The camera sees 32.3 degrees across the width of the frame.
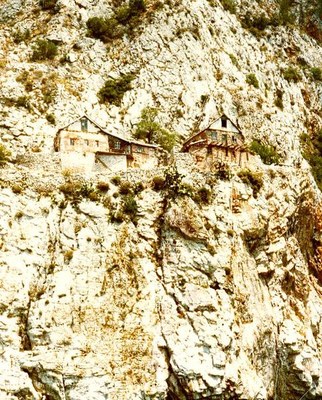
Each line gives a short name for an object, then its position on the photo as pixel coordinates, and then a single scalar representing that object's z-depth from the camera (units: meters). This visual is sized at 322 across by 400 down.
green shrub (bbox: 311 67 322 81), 93.88
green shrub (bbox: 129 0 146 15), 82.38
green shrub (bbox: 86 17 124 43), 78.00
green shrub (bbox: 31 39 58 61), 72.50
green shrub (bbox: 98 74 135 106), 70.19
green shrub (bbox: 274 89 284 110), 83.69
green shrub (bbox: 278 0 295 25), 100.62
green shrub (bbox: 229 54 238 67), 83.35
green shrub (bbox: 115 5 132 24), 81.25
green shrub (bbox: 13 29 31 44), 75.31
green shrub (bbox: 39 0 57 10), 80.50
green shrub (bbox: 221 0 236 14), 96.19
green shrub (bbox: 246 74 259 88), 82.50
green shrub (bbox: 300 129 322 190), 79.12
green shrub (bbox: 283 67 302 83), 89.75
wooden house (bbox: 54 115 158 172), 55.81
